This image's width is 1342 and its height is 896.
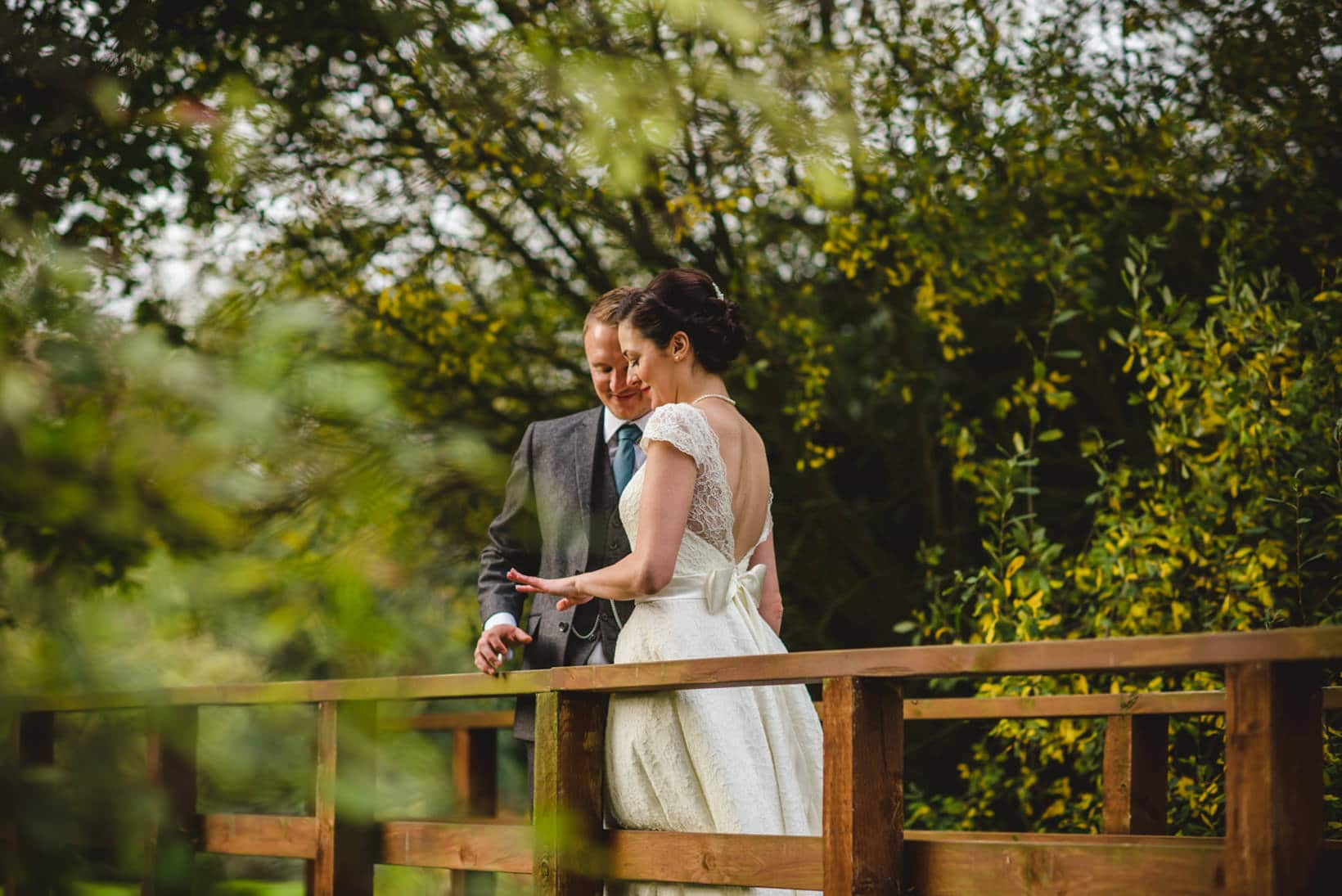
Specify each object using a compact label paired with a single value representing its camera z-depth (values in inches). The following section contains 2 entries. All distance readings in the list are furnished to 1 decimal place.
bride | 225.3
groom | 251.3
